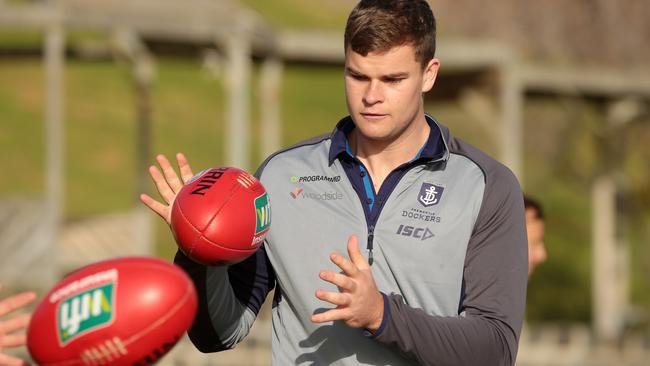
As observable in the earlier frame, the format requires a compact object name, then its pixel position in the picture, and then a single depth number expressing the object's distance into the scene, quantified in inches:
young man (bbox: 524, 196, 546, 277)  513.7
